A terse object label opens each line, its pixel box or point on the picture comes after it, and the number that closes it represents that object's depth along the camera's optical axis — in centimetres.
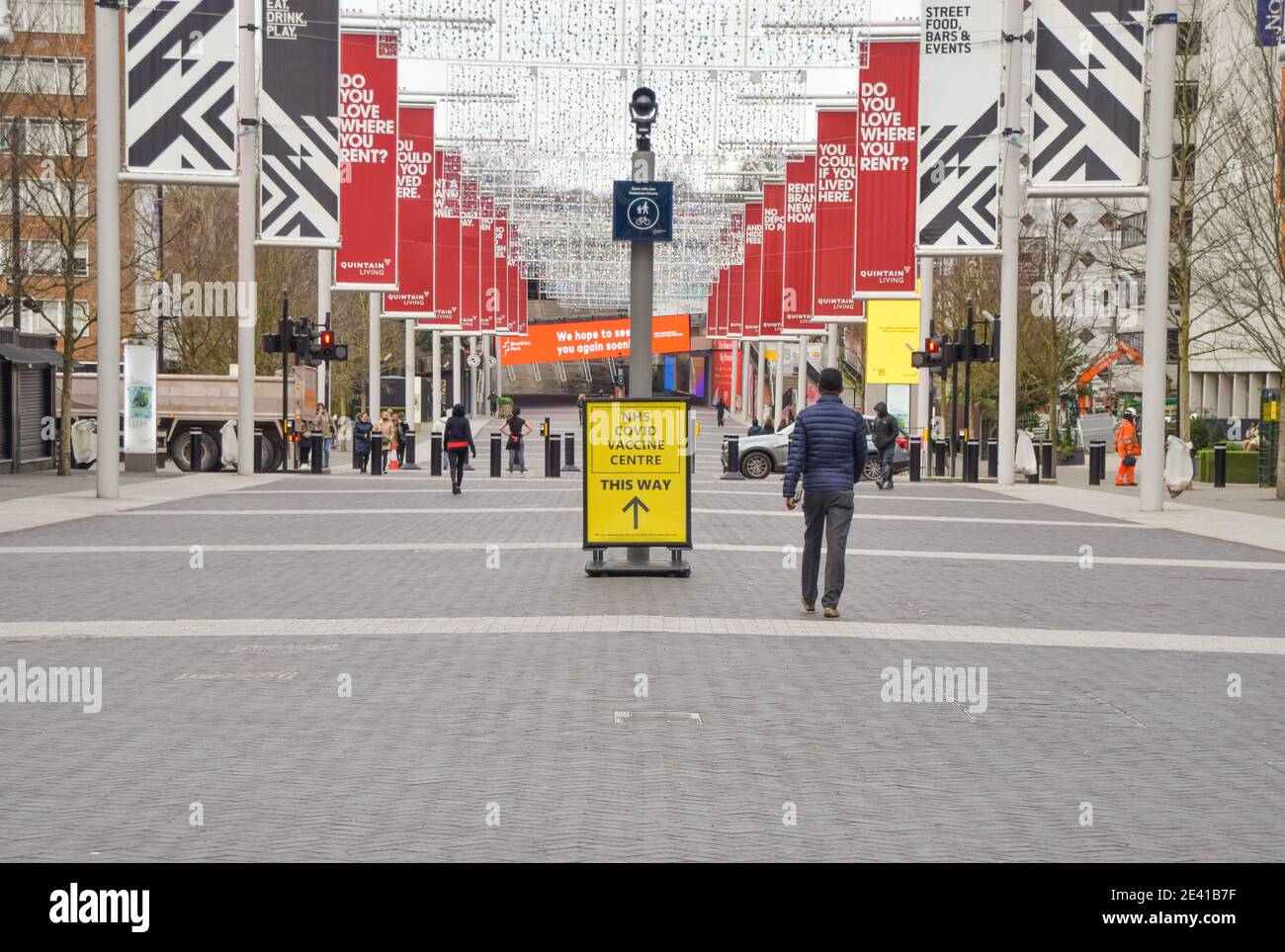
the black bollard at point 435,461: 3934
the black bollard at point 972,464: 3762
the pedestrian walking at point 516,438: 4084
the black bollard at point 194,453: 3834
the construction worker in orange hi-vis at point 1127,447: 3872
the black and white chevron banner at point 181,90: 2581
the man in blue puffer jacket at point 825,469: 1364
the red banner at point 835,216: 4051
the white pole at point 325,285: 4450
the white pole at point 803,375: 6700
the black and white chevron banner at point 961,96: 3034
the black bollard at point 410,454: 4613
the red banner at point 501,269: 6812
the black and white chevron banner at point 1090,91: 2570
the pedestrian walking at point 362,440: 4216
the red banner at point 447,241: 4903
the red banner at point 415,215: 4400
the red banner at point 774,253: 5547
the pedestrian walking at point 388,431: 4747
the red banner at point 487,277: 6397
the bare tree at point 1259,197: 3000
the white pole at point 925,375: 4188
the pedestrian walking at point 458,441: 3006
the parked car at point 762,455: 3981
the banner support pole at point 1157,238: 2602
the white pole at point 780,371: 8081
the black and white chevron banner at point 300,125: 3014
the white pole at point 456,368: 6422
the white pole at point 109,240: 2577
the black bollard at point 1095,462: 3838
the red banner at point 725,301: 7335
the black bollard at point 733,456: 3972
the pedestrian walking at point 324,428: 4197
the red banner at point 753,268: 6025
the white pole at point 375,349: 5328
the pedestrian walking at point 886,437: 3447
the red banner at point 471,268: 5822
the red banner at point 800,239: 4931
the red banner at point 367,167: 3478
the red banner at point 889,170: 3469
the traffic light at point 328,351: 3972
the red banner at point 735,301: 6738
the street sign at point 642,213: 1631
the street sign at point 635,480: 1634
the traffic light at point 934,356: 3847
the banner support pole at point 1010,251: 3328
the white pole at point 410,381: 6766
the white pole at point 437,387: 6594
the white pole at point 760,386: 8188
